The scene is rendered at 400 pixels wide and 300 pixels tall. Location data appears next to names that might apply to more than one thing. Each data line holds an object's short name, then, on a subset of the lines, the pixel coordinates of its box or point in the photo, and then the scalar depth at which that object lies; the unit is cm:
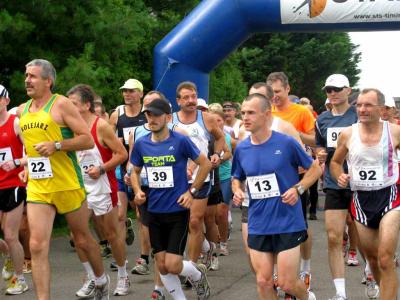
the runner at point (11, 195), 1533
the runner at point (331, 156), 1432
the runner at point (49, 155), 1255
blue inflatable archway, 2602
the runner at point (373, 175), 1258
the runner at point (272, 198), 1133
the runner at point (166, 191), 1310
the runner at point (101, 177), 1500
